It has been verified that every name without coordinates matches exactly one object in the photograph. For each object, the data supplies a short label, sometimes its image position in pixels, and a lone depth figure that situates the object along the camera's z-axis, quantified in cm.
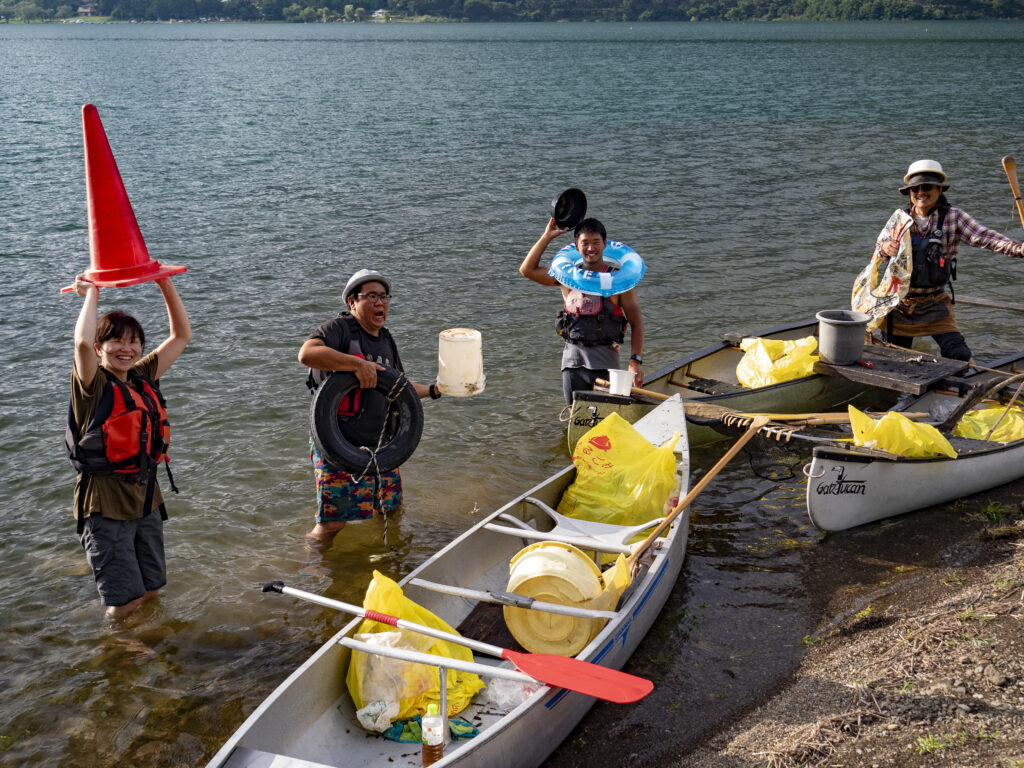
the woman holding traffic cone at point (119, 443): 532
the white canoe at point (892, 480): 752
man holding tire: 629
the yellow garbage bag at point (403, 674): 524
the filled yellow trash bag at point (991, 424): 867
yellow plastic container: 574
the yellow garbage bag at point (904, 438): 787
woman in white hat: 898
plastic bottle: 479
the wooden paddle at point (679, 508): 641
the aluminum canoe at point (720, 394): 856
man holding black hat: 812
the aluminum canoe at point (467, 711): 475
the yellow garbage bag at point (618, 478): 747
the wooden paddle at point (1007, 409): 848
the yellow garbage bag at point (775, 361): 968
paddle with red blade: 491
